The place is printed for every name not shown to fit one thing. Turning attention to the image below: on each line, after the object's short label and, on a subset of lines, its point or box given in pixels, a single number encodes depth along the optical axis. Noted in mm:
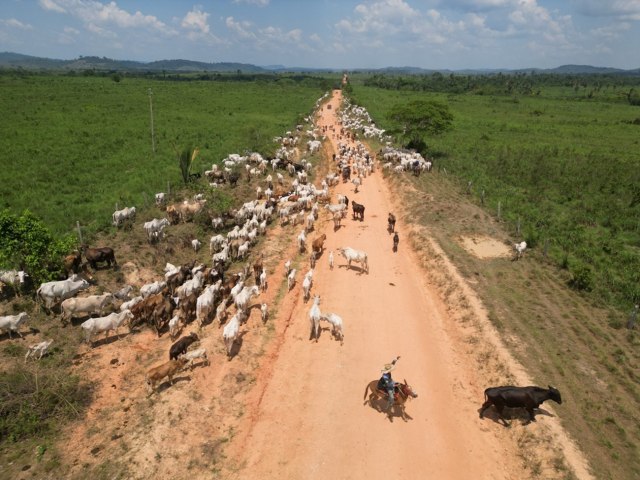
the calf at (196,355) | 11039
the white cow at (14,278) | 13219
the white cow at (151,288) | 13992
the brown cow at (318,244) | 17625
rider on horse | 9602
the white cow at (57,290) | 12773
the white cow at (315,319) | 12336
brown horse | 9734
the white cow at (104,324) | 11773
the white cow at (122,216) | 18516
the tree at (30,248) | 13141
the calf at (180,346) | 11055
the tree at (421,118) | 36094
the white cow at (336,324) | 12370
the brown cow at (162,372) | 10234
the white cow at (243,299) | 13195
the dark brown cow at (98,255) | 14945
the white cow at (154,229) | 17391
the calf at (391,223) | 20297
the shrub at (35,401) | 9070
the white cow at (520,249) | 17594
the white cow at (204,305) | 13102
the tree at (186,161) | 24859
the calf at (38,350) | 10992
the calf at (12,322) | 11477
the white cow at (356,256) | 16422
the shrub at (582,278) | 15188
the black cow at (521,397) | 9367
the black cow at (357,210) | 22016
